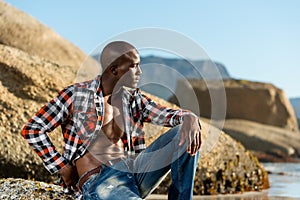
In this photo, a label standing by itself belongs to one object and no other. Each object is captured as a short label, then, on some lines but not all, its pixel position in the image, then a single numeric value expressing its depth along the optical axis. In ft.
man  13.20
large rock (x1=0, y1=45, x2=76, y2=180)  24.09
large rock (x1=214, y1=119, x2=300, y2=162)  73.36
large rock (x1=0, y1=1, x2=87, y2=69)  56.95
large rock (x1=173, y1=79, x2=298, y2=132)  99.71
